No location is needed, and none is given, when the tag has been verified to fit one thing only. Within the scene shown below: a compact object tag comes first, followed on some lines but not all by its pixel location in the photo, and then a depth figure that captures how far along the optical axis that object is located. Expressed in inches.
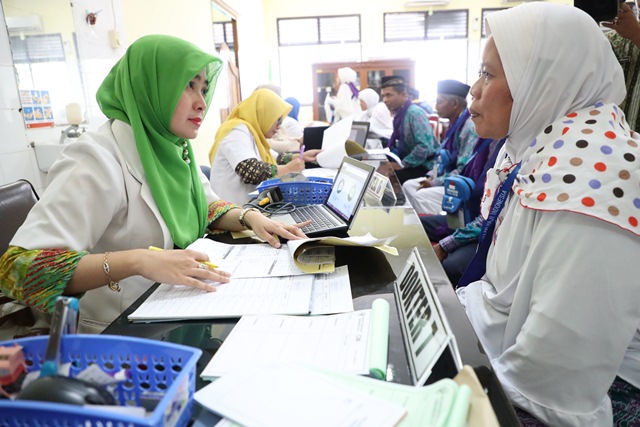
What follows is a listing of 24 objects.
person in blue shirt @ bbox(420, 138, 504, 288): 72.9
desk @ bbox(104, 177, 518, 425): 23.7
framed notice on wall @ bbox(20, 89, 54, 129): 86.7
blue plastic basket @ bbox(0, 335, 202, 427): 20.3
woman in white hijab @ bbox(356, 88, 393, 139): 221.8
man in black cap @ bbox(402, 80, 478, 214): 117.8
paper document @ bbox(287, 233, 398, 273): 38.5
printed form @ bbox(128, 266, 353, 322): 31.3
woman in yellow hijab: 97.7
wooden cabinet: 319.9
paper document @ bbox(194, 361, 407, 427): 19.0
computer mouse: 16.6
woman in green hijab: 36.6
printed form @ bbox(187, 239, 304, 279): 38.5
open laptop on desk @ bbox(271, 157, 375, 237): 51.2
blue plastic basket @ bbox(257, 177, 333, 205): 67.7
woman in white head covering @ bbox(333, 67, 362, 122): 267.0
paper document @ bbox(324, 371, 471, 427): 17.8
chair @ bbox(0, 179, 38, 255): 49.1
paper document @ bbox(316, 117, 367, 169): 94.7
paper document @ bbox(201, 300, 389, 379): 24.2
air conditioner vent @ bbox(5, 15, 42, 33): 81.3
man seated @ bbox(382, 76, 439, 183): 154.6
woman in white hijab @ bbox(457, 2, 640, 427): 31.8
